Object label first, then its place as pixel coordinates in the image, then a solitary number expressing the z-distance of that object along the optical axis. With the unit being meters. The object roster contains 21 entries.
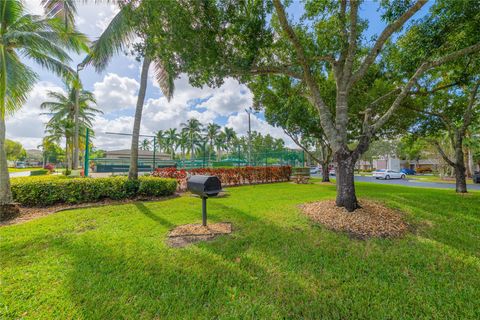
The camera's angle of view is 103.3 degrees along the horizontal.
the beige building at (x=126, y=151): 17.70
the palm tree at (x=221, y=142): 46.16
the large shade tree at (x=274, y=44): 4.41
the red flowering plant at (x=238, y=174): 9.84
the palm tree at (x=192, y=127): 41.72
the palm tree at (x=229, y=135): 47.57
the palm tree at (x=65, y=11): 7.54
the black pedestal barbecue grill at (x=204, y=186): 3.76
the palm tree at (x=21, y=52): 4.97
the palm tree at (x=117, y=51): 7.21
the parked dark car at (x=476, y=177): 20.22
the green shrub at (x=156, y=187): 7.45
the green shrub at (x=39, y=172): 21.84
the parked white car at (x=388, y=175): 26.33
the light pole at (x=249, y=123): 22.04
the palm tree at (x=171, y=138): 44.15
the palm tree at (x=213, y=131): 44.91
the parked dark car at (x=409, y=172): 38.12
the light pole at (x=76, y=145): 13.39
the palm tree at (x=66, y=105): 19.42
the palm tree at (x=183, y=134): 41.28
